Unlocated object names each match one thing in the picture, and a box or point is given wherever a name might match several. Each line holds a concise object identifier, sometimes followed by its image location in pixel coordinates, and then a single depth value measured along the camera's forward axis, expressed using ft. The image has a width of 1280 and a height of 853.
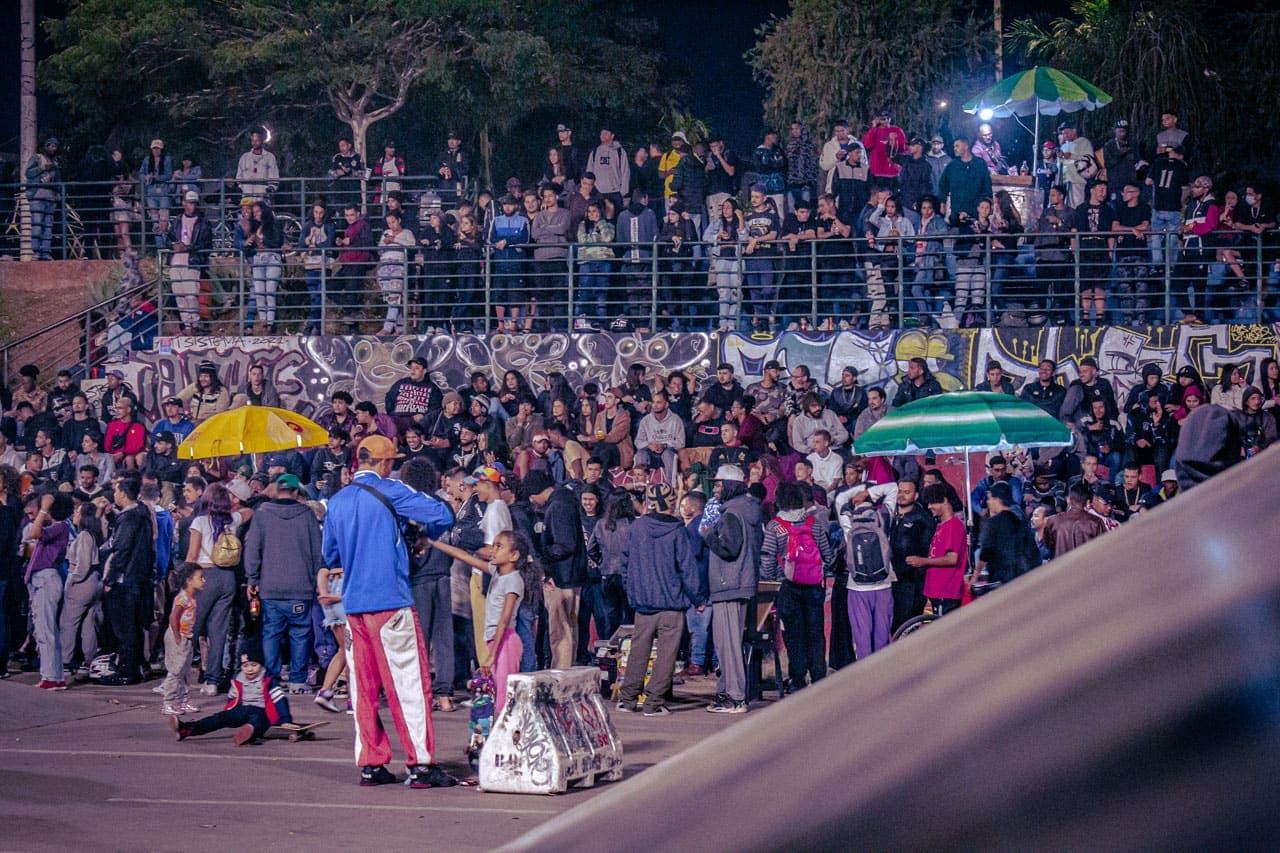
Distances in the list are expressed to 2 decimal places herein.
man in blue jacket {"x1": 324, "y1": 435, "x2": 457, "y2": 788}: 27.25
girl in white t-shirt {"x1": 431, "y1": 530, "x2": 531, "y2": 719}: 31.24
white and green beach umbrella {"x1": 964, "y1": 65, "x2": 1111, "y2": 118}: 65.92
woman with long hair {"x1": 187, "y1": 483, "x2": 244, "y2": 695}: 41.96
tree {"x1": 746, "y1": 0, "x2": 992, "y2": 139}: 98.37
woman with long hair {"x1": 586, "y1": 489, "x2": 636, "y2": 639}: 45.60
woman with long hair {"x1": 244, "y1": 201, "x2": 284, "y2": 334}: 71.61
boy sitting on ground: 33.58
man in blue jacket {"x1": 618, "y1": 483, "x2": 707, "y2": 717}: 38.52
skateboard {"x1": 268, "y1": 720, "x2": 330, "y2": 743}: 34.60
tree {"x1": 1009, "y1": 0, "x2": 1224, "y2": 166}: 84.94
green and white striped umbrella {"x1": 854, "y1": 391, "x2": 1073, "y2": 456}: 41.75
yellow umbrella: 49.73
